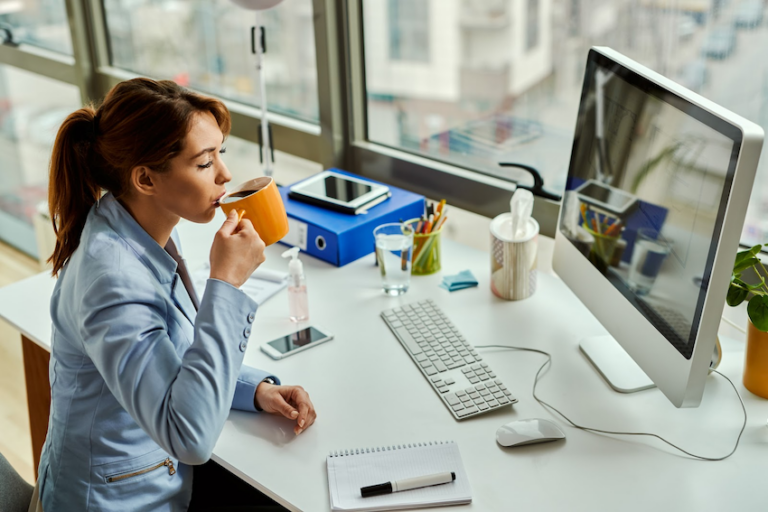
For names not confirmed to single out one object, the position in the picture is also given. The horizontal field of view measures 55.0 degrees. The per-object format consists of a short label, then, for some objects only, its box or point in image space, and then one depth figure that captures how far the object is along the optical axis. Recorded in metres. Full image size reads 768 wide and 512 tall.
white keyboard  1.26
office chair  1.24
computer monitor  1.03
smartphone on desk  1.42
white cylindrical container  1.55
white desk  1.08
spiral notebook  1.06
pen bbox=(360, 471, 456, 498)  1.08
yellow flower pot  1.25
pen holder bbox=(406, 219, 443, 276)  1.68
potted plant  1.19
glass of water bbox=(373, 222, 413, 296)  1.63
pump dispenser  1.53
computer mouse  1.16
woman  1.06
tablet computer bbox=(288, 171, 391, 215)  1.83
